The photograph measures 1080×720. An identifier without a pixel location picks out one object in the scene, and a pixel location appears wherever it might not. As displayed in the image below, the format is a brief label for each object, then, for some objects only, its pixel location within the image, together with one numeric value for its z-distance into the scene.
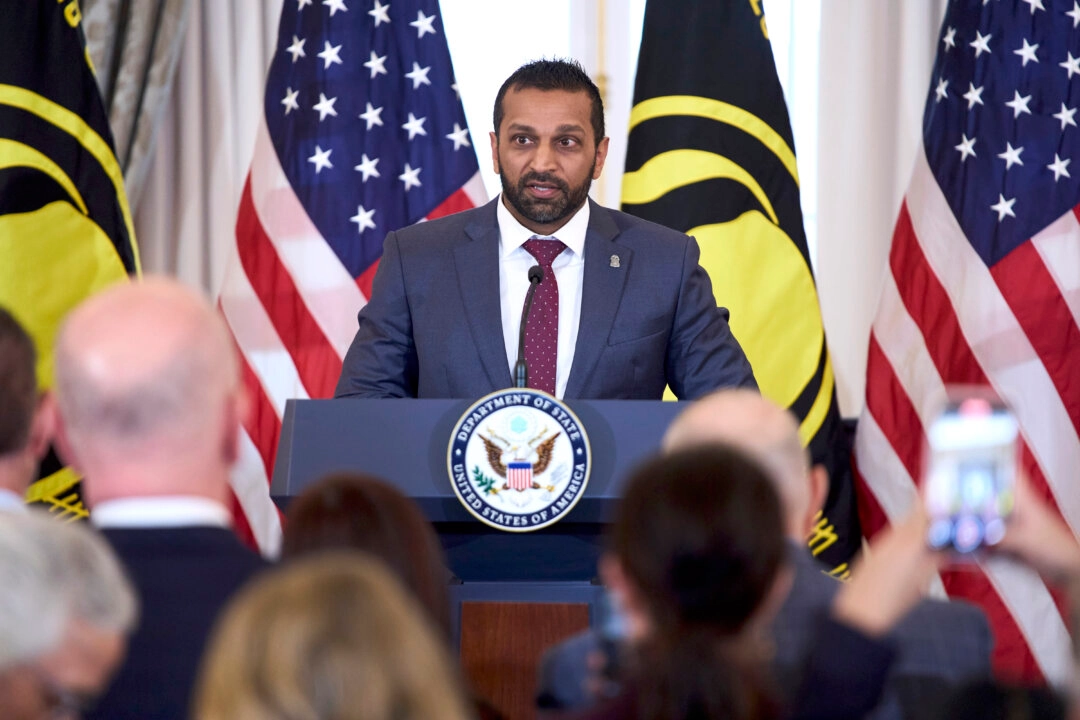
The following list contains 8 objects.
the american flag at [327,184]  10.07
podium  5.16
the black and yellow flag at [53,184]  9.31
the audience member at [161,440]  3.41
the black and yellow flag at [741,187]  9.80
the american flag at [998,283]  9.64
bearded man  6.82
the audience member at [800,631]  3.50
